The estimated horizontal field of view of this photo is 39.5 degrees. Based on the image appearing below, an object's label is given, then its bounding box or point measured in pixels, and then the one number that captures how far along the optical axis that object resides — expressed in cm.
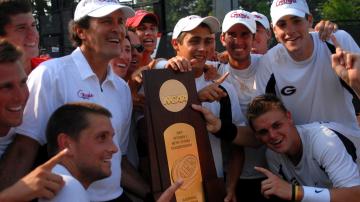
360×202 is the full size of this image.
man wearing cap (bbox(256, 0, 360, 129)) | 357
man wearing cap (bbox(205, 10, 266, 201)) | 365
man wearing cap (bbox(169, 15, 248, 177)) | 346
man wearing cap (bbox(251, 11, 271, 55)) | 538
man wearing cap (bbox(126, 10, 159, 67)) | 496
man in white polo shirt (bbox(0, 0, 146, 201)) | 263
